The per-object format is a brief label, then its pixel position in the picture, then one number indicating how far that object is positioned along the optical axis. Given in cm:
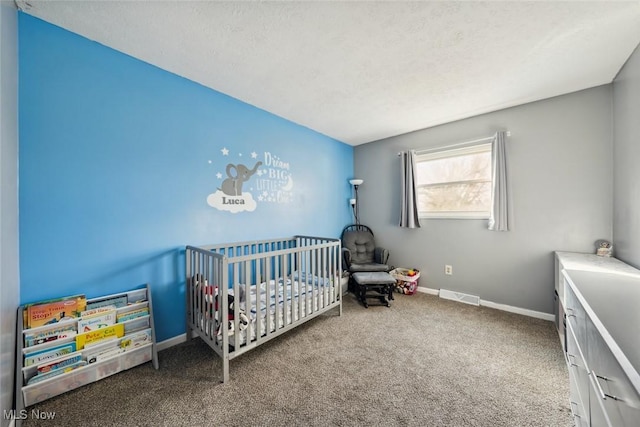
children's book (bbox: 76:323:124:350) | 145
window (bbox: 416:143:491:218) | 288
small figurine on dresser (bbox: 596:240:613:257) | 206
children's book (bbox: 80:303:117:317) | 148
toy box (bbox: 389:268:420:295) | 316
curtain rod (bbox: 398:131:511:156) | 274
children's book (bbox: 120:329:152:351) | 159
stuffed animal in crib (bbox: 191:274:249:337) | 164
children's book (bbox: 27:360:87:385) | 129
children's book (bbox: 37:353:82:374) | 132
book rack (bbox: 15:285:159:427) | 129
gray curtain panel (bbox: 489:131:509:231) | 257
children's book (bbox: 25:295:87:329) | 134
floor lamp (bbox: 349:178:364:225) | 390
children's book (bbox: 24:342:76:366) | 129
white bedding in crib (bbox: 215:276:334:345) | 175
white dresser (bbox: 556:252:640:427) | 61
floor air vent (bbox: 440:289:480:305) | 283
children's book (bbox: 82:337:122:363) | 147
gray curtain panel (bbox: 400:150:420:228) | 327
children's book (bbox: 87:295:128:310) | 157
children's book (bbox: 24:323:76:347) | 132
